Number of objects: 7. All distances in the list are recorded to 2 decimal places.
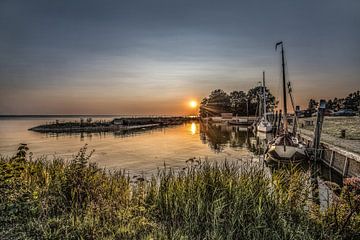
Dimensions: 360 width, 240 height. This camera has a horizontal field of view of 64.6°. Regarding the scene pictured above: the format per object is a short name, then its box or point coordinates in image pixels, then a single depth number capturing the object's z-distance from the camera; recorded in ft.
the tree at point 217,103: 467.11
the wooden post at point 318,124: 66.23
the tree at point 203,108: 499.10
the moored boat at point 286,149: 68.95
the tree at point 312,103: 311.88
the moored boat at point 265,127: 173.78
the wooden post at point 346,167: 49.30
